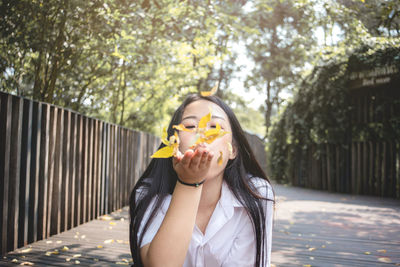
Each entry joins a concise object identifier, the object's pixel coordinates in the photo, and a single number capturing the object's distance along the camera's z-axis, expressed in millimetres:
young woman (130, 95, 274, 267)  1329
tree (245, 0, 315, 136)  20578
